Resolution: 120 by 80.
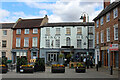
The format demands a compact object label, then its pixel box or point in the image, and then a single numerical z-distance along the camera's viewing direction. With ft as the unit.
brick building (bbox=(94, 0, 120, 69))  68.64
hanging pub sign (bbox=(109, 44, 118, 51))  59.32
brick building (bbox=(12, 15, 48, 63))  120.06
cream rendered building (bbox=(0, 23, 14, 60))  124.88
